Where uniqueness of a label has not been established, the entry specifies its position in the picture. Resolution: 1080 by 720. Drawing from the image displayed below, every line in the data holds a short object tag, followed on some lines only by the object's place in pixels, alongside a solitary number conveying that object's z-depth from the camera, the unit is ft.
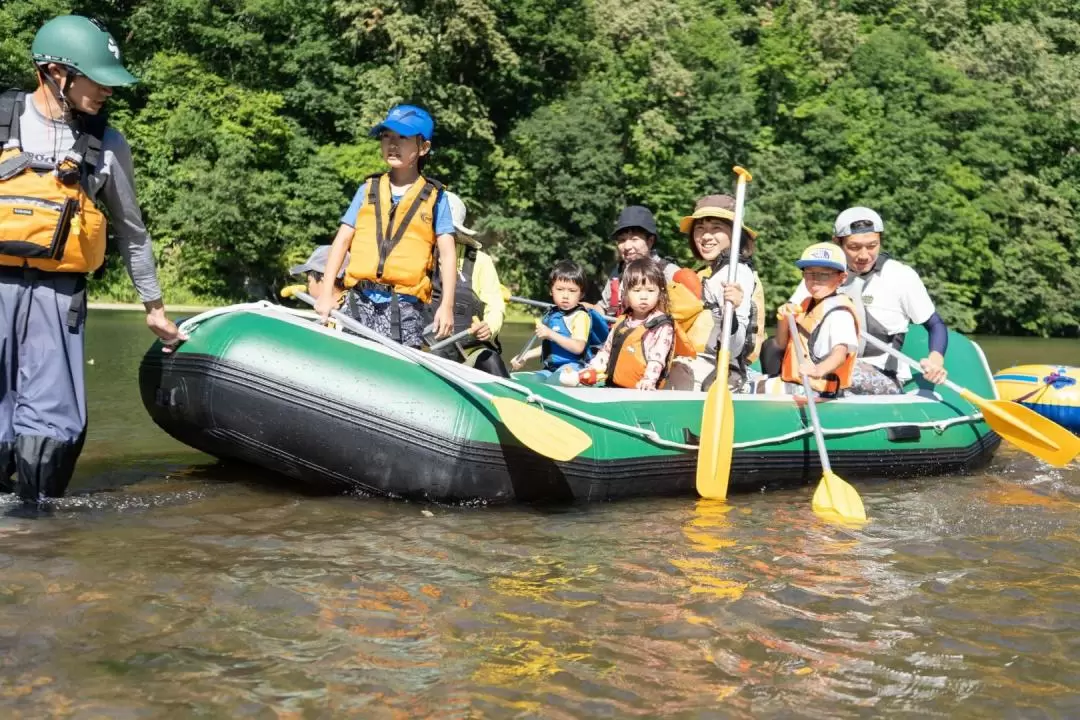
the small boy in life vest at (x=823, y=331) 19.04
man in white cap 21.56
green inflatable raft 15.02
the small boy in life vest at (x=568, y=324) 20.01
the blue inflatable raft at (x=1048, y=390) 26.53
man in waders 12.91
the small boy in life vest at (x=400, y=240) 15.99
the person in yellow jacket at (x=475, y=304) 17.65
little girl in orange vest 17.99
